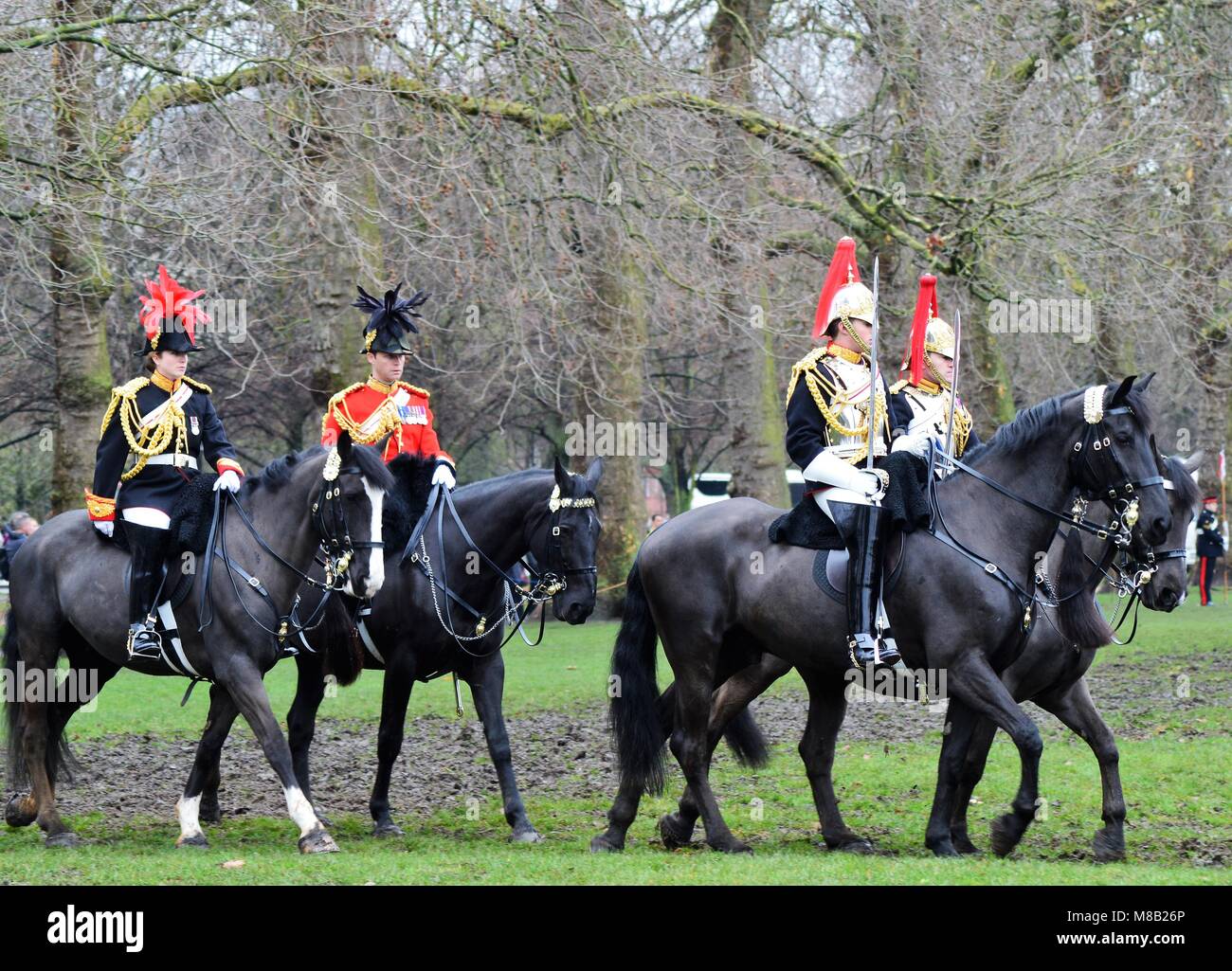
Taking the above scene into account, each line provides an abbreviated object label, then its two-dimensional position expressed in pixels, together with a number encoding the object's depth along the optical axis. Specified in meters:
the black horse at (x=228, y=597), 17.34
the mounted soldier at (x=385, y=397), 21.03
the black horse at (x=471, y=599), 19.62
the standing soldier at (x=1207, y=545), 57.34
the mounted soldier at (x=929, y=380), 18.94
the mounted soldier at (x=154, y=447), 18.45
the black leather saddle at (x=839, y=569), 17.31
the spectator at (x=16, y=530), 42.22
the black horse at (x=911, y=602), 16.67
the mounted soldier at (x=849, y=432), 17.23
